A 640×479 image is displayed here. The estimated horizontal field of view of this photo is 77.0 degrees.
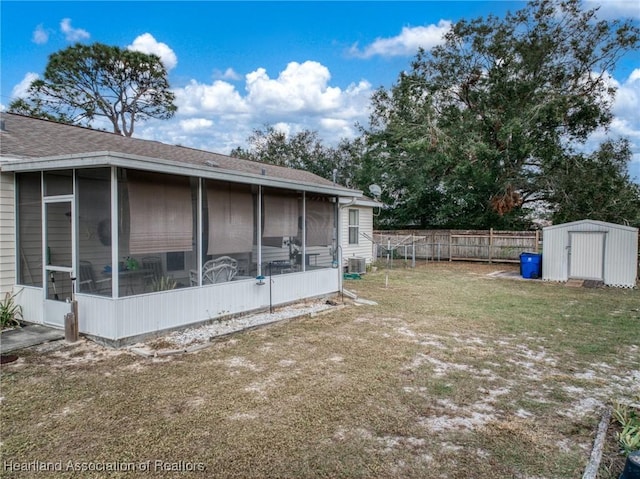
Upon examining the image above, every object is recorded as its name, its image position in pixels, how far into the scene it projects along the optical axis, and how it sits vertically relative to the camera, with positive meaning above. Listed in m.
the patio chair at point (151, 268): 5.44 -0.56
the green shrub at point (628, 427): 2.94 -1.59
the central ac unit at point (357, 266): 13.55 -1.29
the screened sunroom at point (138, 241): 5.19 -0.20
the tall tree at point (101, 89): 21.88 +8.07
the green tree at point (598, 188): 16.51 +1.72
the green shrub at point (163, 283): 5.61 -0.80
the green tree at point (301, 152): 29.42 +5.79
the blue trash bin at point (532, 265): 13.05 -1.22
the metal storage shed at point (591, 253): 11.30 -0.74
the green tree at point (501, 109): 17.97 +5.59
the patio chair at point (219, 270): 6.35 -0.69
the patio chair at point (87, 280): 5.32 -0.71
